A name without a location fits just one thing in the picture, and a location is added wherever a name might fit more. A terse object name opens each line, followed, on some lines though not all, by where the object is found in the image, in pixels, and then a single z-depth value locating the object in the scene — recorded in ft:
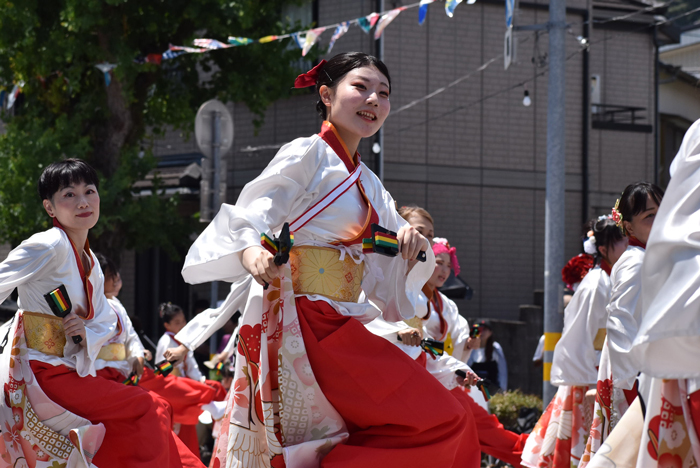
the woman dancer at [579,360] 36.40
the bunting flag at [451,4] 48.14
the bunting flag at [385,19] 56.95
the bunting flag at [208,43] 64.80
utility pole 52.01
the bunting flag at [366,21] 58.42
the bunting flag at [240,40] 62.64
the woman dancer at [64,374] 28.91
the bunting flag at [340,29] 59.79
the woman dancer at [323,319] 19.94
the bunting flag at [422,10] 52.39
